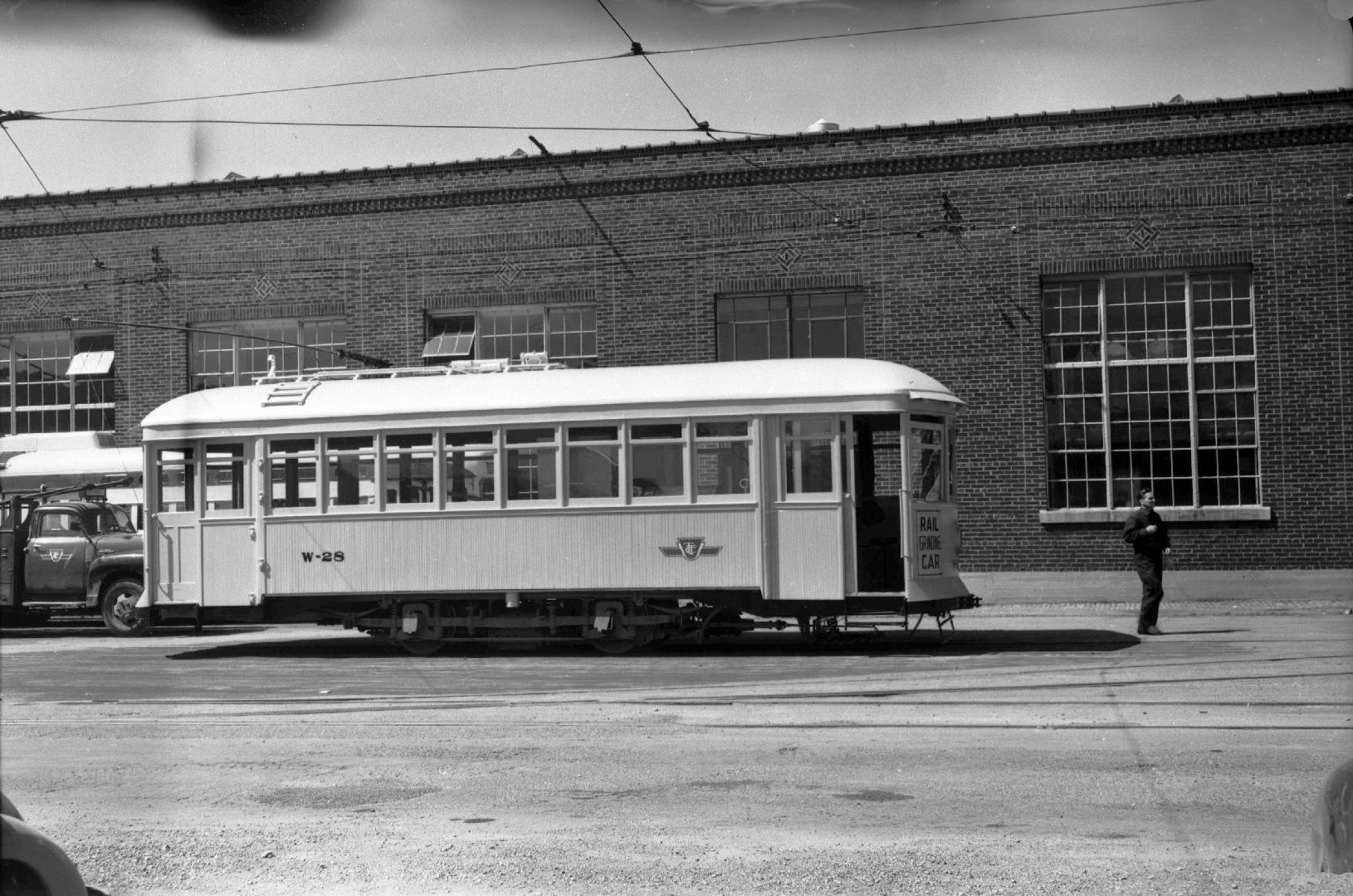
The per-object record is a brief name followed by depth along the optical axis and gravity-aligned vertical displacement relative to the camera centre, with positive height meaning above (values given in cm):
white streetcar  1514 -13
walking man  1644 -86
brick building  2136 +331
